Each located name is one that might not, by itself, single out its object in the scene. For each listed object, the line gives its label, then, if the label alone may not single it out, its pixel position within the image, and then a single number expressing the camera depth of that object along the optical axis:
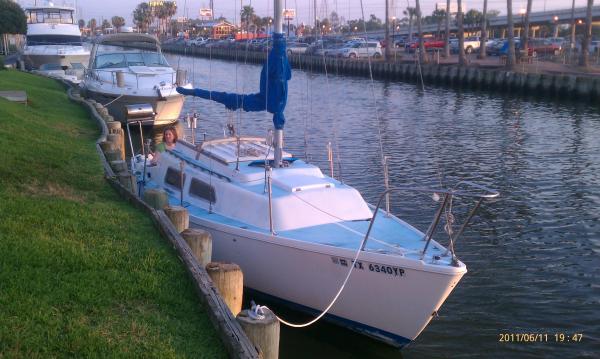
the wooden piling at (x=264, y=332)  5.89
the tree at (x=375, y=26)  148.12
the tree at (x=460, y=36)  53.31
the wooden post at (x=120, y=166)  12.09
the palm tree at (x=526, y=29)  53.11
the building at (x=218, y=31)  81.62
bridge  88.97
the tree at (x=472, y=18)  117.39
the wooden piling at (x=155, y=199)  9.76
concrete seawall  39.56
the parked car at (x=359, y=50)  67.81
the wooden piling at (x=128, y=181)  11.11
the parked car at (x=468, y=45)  72.31
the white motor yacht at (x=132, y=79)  24.45
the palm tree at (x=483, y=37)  59.09
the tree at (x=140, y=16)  104.23
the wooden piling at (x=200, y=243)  8.25
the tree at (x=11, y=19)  49.59
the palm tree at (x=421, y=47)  58.00
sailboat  8.14
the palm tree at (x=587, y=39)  45.81
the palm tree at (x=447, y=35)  60.20
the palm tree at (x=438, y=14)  120.44
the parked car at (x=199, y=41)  90.88
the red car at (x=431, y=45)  75.75
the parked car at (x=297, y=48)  68.11
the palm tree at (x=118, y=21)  154.50
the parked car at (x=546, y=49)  64.41
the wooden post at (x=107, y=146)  14.76
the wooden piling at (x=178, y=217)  8.99
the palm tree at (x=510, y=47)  47.84
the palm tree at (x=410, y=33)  82.97
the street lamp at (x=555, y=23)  89.44
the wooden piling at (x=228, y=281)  7.22
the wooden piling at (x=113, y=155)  13.44
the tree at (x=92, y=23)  170.19
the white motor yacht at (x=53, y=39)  40.66
